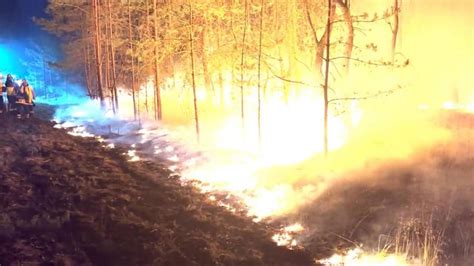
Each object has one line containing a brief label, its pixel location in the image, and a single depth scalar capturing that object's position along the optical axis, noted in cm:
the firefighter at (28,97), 2378
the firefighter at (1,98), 2486
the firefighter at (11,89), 2418
